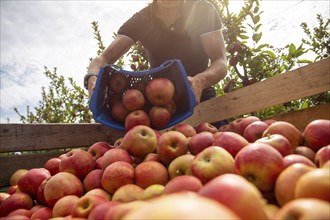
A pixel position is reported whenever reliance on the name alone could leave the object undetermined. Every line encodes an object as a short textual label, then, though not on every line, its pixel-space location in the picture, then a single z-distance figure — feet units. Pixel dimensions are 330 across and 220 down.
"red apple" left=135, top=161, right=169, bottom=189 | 1.18
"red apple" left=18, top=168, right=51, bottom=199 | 1.48
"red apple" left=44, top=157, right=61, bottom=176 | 1.69
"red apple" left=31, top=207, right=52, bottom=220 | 1.17
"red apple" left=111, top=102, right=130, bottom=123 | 2.02
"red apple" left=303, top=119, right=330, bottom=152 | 1.15
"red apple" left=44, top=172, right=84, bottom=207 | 1.26
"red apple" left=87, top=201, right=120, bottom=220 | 0.82
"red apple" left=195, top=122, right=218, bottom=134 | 1.79
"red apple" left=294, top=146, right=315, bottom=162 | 1.11
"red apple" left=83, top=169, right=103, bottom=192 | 1.34
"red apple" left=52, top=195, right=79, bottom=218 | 1.12
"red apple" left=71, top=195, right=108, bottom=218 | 0.93
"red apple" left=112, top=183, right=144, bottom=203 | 1.05
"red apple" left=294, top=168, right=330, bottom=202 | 0.65
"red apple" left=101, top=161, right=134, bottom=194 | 1.20
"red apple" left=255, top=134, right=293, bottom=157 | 1.06
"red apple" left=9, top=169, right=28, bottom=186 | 1.93
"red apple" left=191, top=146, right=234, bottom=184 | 1.01
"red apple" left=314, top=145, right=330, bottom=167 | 0.92
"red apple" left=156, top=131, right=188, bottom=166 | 1.34
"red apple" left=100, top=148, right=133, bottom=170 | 1.37
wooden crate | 1.85
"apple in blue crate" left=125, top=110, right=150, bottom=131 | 1.83
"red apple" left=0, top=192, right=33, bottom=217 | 1.37
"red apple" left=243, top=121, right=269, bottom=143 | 1.43
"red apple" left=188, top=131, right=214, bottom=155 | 1.37
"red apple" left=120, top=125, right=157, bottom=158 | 1.46
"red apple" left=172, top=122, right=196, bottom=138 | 1.69
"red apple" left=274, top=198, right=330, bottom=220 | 0.51
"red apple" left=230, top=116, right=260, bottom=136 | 1.67
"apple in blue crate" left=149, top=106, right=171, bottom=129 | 1.91
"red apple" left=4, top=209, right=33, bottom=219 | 1.23
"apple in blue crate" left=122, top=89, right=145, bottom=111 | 1.94
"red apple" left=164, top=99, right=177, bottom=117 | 2.02
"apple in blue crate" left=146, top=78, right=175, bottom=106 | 1.92
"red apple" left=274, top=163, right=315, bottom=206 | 0.78
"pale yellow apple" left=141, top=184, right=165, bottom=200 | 0.94
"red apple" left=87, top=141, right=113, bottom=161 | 1.65
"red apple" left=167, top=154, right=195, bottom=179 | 1.19
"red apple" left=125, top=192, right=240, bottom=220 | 0.41
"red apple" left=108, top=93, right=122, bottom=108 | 2.13
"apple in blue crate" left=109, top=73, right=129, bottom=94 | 2.06
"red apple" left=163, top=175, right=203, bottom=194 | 0.84
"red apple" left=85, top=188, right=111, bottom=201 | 1.19
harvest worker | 2.43
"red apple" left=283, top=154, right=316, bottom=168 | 0.92
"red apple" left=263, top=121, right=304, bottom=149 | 1.25
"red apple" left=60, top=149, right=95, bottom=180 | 1.42
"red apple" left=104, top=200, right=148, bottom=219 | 0.70
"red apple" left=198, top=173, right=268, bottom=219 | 0.58
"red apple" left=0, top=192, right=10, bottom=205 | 1.56
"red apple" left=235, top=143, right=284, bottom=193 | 0.89
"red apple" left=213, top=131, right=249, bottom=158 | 1.20
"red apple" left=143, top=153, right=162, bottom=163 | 1.37
